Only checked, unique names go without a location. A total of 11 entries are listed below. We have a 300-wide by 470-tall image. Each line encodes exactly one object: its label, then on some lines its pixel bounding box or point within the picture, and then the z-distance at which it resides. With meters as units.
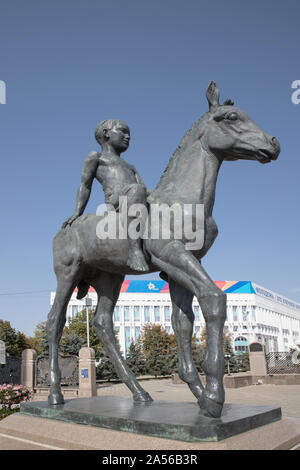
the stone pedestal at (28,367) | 19.53
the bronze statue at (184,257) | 3.45
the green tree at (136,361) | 35.69
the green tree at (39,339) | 33.62
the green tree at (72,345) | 34.25
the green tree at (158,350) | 36.22
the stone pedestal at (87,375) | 17.38
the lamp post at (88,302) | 29.59
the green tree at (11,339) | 42.22
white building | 66.25
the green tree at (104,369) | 32.12
